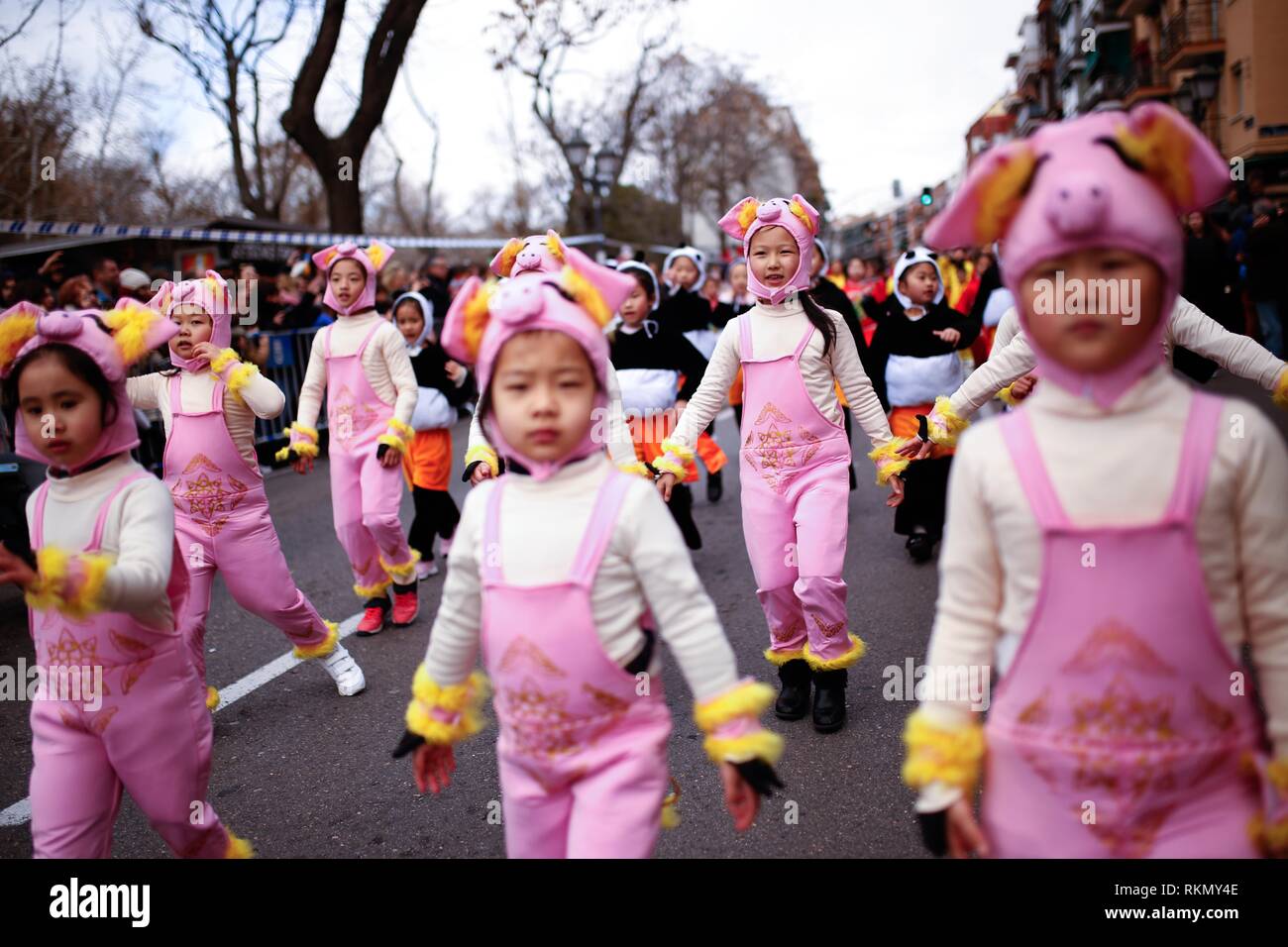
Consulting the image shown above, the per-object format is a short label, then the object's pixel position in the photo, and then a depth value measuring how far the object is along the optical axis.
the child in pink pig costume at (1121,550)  1.98
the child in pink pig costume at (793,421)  4.47
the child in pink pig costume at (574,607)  2.40
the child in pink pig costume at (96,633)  2.87
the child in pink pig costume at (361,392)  5.99
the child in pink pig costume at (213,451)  4.69
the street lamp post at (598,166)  24.53
